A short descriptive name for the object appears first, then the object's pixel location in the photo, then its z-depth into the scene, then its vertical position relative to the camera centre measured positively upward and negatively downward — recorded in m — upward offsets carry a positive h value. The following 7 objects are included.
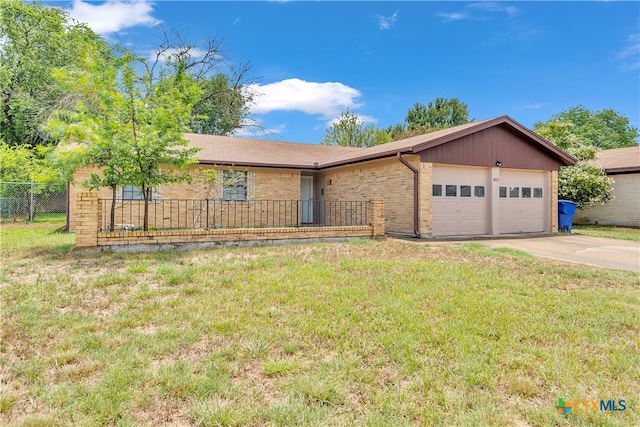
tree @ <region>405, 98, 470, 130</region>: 40.50 +11.68
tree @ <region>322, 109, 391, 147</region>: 34.38 +8.09
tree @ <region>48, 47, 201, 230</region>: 7.63 +1.90
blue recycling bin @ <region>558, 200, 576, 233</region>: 13.79 +0.16
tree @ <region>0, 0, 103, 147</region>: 22.05 +10.11
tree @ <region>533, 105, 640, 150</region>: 40.56 +10.69
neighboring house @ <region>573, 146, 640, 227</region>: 15.70 +0.84
